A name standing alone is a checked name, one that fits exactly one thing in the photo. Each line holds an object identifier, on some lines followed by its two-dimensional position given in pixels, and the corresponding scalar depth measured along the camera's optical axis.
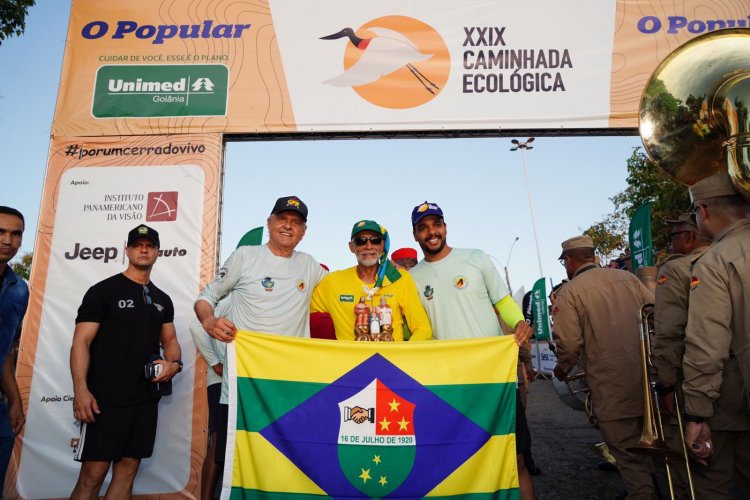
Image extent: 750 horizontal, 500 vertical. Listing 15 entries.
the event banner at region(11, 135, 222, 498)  4.51
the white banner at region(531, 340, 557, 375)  14.64
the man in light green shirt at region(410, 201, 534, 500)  3.69
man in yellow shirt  3.62
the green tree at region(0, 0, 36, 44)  7.79
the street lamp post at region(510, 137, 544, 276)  30.80
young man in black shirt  3.24
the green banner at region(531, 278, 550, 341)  15.02
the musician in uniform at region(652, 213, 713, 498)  3.01
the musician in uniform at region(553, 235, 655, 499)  3.61
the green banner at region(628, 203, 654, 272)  6.27
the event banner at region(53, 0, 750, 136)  5.17
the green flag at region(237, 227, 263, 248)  6.55
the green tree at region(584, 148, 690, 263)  17.23
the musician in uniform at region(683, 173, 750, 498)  2.51
